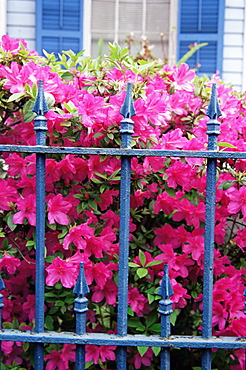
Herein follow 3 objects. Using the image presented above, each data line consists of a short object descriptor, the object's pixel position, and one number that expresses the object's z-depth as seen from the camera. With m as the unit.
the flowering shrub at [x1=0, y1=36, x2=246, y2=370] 1.43
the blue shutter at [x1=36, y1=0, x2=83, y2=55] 4.59
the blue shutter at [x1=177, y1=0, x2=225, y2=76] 4.63
